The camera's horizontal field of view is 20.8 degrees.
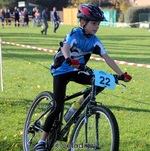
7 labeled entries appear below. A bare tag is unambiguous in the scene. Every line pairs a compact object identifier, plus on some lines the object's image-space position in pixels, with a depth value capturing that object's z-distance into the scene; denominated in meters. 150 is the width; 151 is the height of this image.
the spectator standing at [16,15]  44.59
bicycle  4.04
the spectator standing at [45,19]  32.12
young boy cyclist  4.41
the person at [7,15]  50.03
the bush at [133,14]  54.84
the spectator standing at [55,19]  33.50
